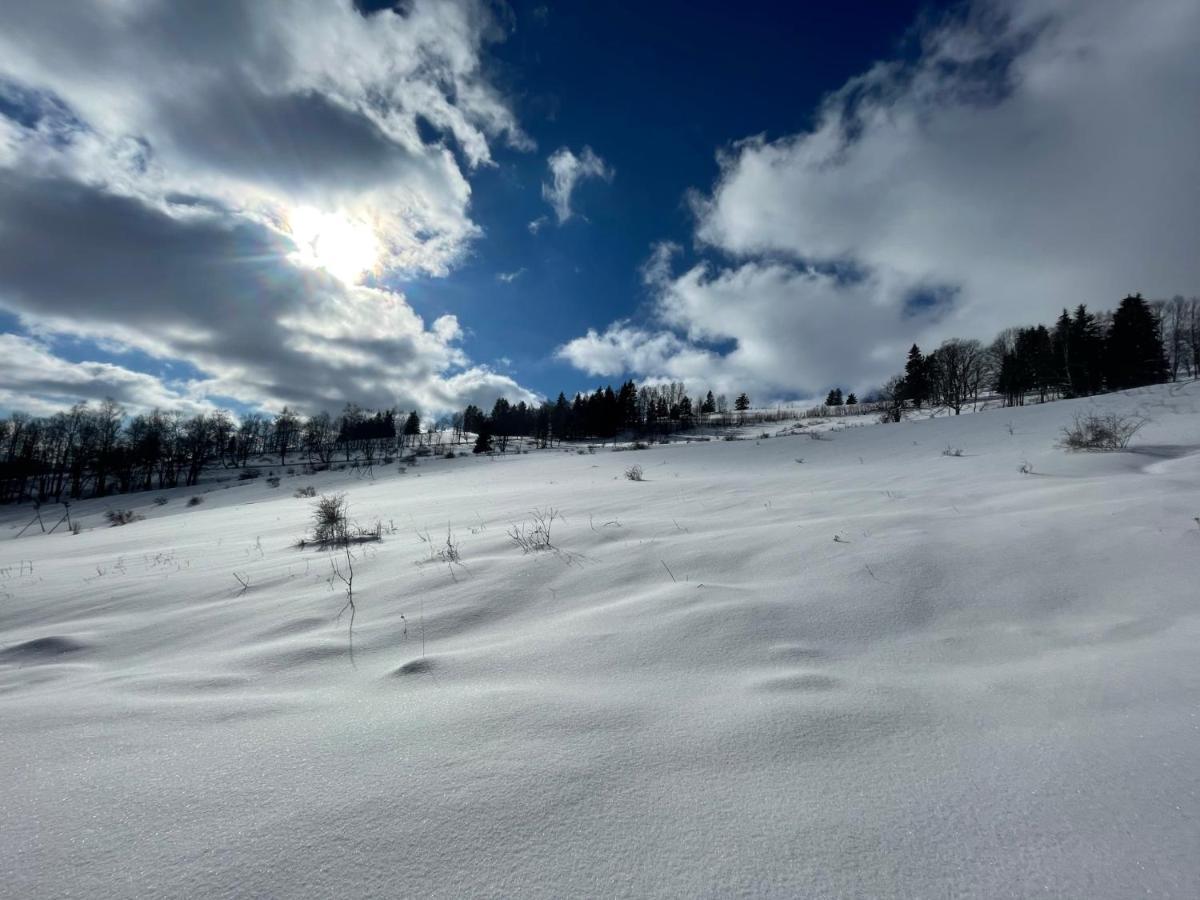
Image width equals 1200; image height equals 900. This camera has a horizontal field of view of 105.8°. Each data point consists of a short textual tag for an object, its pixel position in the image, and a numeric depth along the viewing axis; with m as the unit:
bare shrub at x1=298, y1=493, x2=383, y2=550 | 4.79
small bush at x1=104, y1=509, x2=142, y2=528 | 14.93
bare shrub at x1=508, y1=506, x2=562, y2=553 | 3.60
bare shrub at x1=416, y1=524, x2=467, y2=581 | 3.35
